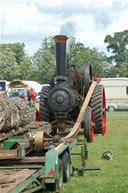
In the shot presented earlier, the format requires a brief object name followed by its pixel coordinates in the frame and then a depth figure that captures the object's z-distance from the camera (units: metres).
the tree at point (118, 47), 79.50
